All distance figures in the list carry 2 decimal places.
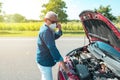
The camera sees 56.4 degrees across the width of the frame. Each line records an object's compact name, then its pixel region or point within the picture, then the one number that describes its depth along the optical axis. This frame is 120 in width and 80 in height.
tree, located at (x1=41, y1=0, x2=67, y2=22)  13.51
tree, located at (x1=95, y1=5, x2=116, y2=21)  14.53
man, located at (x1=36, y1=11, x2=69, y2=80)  1.67
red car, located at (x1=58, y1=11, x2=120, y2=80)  1.37
